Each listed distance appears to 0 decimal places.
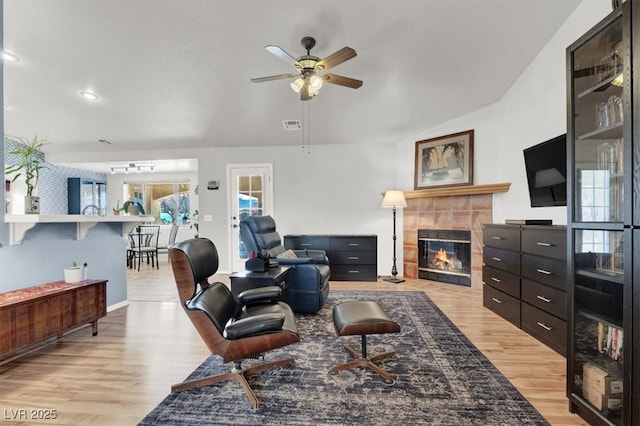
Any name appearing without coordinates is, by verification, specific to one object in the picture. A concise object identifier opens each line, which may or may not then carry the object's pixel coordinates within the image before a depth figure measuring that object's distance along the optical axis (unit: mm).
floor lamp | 5035
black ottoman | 2043
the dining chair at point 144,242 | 6734
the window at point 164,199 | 8648
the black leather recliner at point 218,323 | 1807
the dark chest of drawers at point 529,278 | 2493
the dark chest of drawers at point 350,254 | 5219
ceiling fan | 2576
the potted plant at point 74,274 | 2902
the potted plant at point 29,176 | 2295
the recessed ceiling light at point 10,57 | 3437
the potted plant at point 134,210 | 3846
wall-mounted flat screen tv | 2780
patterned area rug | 1693
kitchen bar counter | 2309
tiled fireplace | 4574
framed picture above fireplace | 4750
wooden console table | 2188
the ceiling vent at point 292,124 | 4973
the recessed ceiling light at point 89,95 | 4219
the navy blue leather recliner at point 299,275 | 3408
